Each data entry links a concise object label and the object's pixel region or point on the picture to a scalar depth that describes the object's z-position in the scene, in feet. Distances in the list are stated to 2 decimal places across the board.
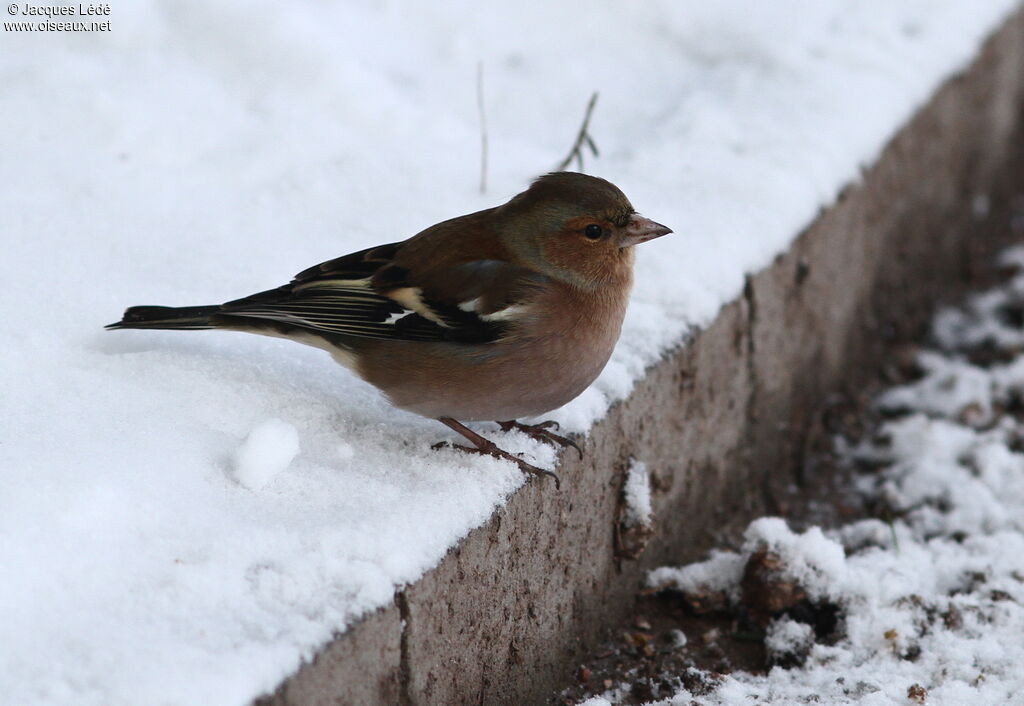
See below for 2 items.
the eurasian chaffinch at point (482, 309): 19.13
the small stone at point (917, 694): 19.02
